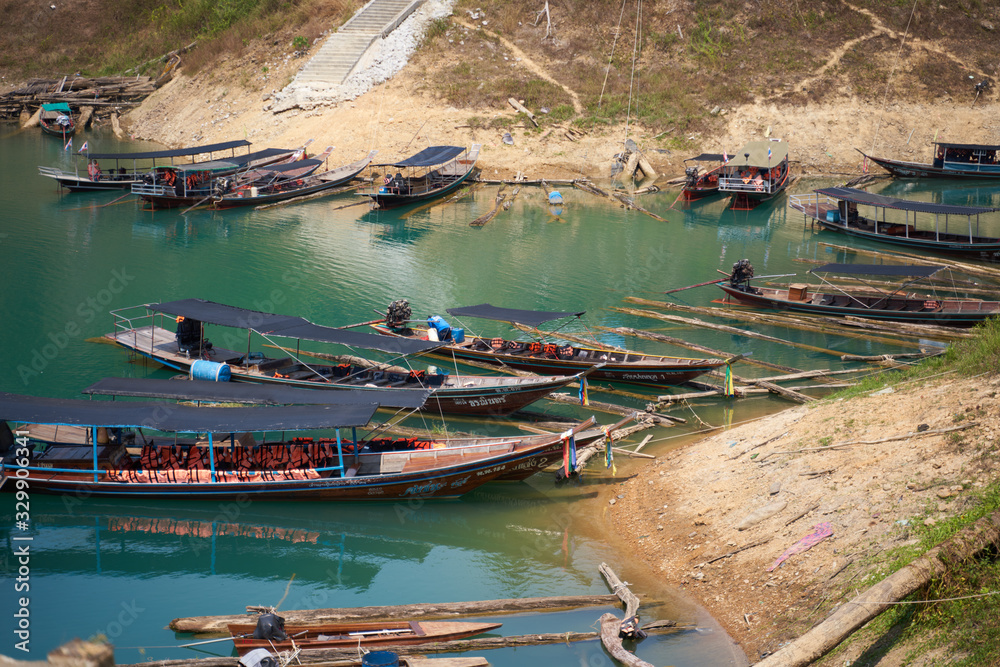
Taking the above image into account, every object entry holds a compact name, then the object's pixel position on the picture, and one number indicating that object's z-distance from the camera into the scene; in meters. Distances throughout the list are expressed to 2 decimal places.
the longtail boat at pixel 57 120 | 61.81
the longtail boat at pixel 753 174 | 47.34
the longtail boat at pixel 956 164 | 53.91
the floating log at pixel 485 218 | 43.03
